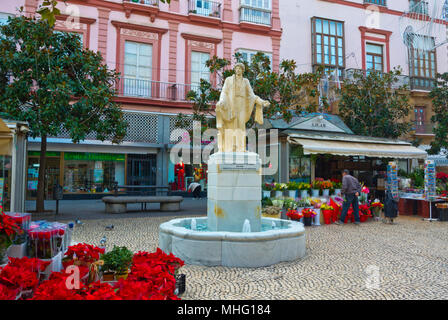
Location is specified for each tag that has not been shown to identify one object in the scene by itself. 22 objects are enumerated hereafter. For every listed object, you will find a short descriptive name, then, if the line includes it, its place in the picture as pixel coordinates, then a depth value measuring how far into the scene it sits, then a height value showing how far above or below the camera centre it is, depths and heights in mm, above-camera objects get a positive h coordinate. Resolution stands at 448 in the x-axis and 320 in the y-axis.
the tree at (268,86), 11883 +3333
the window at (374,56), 21672 +7991
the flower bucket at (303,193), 10680 -540
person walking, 9750 -498
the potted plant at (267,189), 10281 -390
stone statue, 6324 +1257
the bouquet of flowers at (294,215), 8703 -1005
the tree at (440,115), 16766 +3288
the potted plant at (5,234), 2786 -501
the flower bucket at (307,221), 9378 -1251
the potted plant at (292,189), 10555 -393
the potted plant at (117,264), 3174 -853
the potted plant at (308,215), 9320 -1085
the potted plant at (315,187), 10969 -357
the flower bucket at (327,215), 9859 -1134
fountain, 5086 -775
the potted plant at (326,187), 11172 -340
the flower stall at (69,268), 2209 -769
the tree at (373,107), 16500 +3579
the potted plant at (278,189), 10383 -405
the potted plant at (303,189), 10703 -396
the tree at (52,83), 9289 +2712
